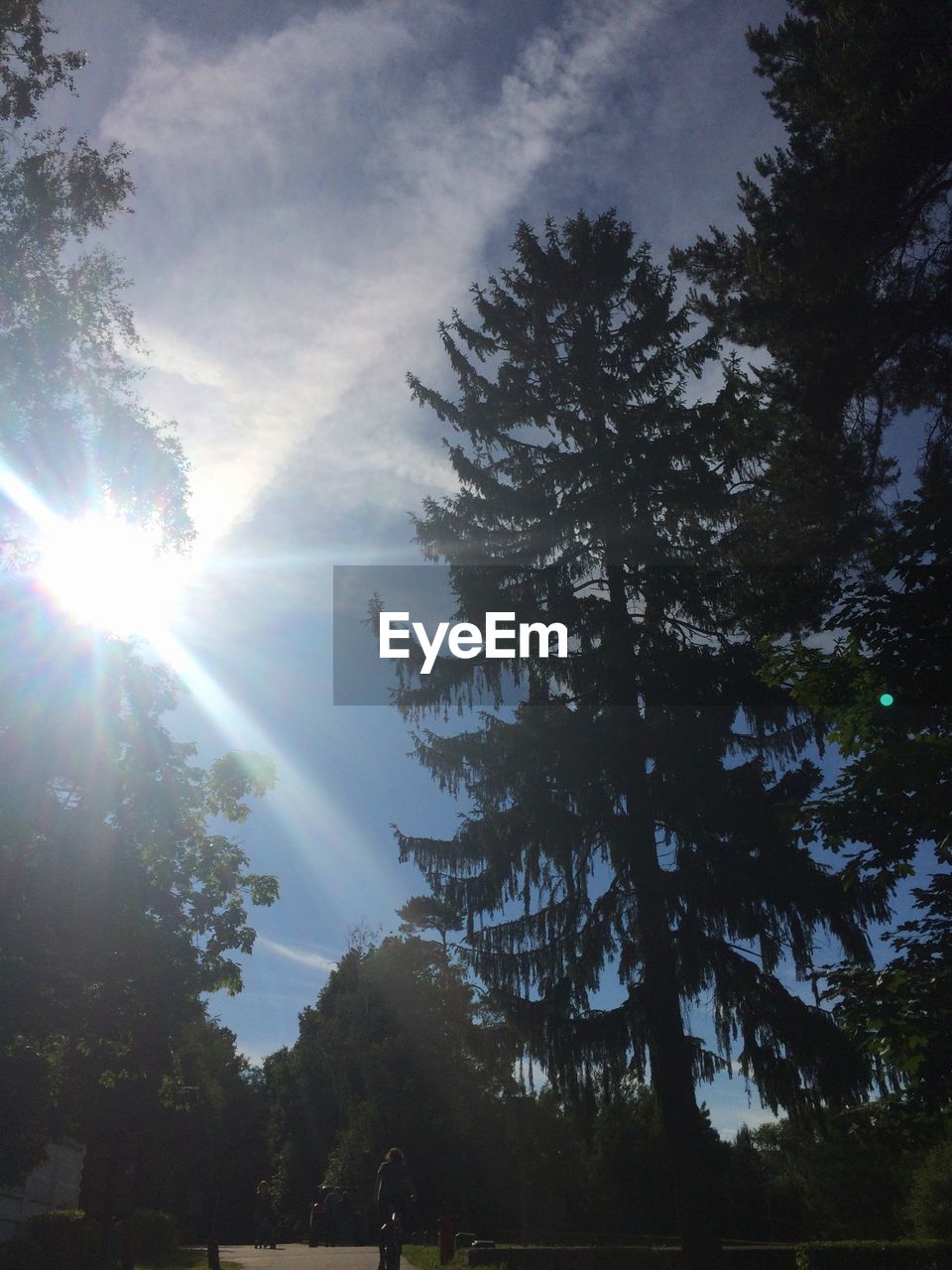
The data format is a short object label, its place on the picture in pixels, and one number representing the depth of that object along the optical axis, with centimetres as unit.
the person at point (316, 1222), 2691
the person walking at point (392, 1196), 1295
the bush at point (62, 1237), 1906
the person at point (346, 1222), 3834
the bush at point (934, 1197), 2547
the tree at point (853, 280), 1114
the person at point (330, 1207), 2617
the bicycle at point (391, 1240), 1289
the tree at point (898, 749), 799
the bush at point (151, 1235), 2459
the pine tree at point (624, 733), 1459
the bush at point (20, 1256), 1706
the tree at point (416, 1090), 3434
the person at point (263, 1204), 2658
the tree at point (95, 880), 1252
